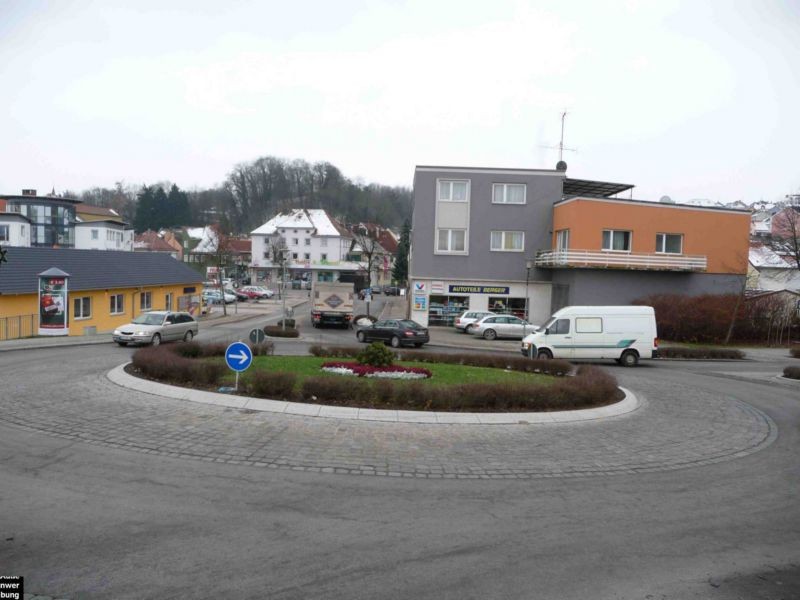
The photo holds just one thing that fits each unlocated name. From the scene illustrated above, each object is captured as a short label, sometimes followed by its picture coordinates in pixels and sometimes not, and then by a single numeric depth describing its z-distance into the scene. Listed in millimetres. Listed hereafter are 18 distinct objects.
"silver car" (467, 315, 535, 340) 35062
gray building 40500
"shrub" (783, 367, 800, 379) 21047
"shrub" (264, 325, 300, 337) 32875
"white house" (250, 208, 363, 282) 98375
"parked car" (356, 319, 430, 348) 29547
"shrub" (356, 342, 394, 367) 16562
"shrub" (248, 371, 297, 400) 13070
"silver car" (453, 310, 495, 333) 37750
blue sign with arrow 13109
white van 24000
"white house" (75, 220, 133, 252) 87756
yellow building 29750
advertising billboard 29719
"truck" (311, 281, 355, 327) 40000
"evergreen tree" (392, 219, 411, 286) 83625
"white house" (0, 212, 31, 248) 76562
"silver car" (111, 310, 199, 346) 25516
